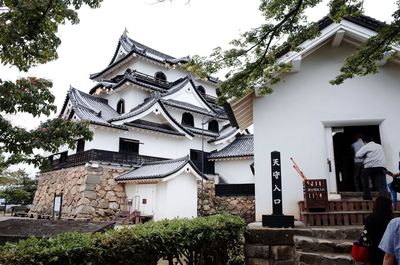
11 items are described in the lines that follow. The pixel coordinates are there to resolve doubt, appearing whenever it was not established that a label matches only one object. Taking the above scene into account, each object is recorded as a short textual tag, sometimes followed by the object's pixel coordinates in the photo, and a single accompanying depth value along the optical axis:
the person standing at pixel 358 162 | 7.07
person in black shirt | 3.23
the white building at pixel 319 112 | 7.15
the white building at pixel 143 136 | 18.27
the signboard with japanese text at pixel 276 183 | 5.95
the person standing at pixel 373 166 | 6.30
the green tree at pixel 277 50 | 5.54
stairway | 4.79
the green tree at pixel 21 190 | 28.41
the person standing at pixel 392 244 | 2.52
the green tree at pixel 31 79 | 5.55
